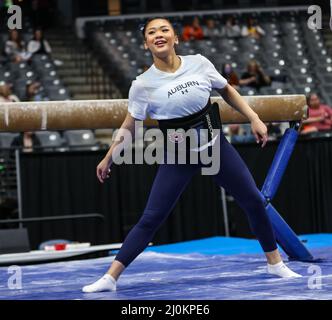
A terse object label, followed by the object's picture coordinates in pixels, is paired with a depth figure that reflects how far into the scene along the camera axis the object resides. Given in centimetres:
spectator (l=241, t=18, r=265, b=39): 1588
